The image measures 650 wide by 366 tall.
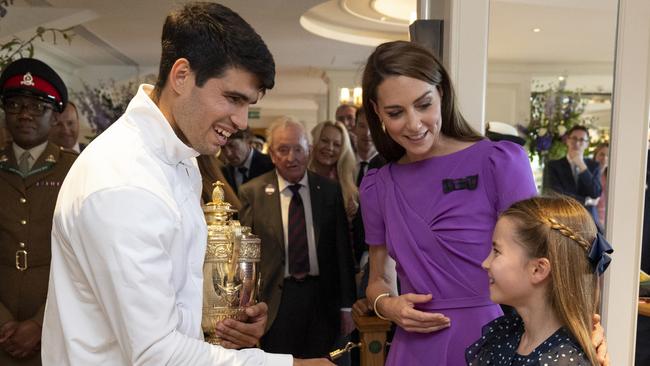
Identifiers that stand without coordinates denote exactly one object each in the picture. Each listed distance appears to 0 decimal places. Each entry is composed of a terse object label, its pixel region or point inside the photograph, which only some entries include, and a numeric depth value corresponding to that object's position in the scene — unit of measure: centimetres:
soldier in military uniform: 239
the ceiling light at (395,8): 591
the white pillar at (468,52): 212
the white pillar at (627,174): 226
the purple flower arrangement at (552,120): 255
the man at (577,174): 246
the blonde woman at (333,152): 400
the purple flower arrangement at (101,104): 378
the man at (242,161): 430
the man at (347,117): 545
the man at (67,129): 360
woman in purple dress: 161
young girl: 140
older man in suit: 325
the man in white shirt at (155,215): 110
